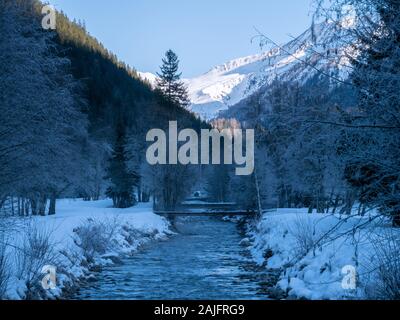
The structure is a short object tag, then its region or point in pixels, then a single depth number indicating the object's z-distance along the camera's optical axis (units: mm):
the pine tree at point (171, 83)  53562
